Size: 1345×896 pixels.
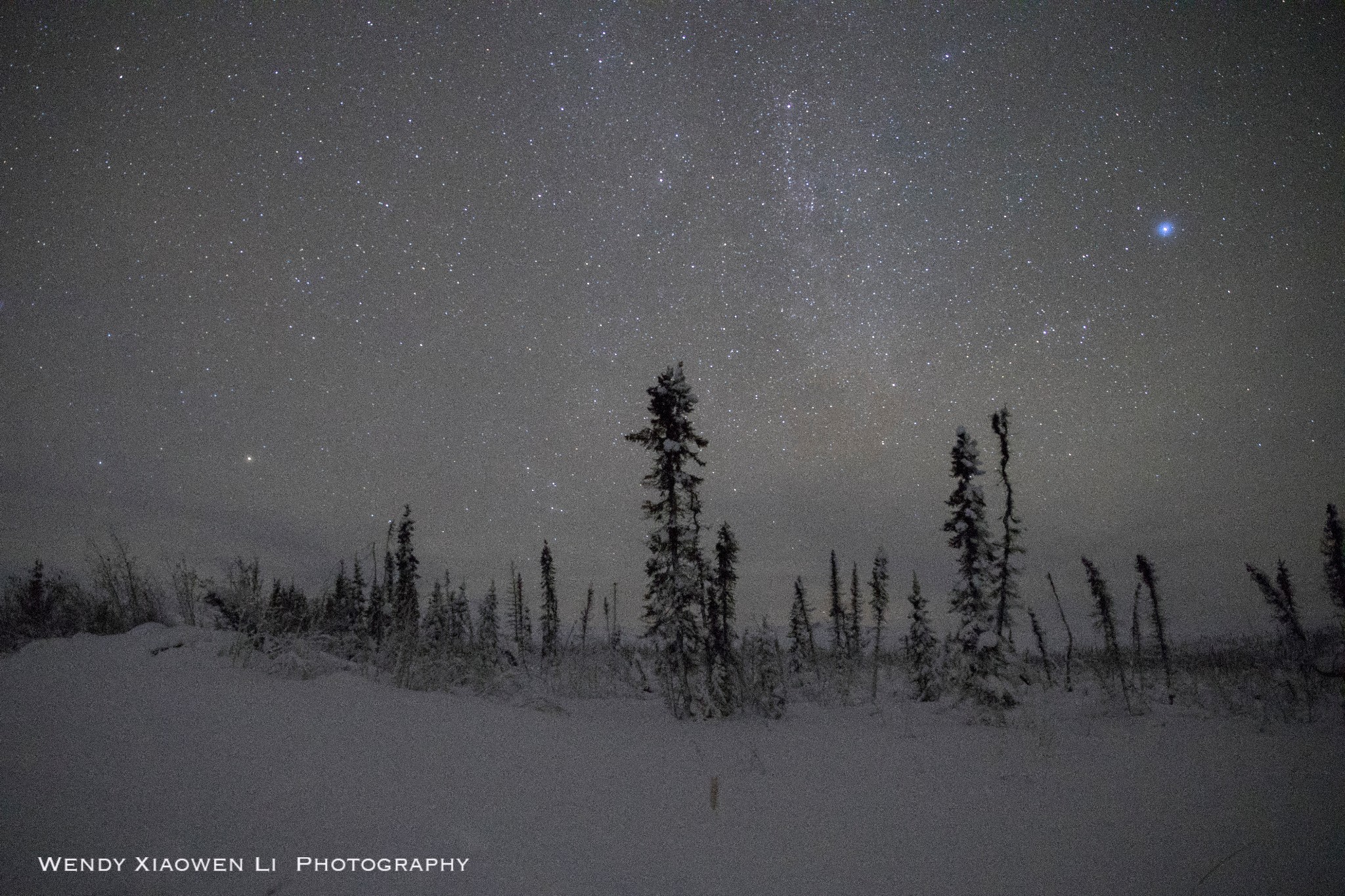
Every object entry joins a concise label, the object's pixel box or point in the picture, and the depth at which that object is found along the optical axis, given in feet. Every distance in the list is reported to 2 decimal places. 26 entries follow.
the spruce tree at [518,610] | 177.03
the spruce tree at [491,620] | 99.51
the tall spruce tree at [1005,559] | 59.11
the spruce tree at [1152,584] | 90.53
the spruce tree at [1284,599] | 88.79
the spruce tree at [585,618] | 72.54
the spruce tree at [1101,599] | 99.55
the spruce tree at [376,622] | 96.24
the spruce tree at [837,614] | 167.46
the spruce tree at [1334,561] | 88.89
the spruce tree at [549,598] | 160.46
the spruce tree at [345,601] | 119.75
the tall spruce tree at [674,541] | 53.42
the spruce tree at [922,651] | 71.05
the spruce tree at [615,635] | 138.82
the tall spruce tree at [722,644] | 51.08
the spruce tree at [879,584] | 165.07
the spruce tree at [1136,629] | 70.59
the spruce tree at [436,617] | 92.58
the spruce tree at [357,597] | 126.82
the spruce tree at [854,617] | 179.22
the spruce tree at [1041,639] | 86.84
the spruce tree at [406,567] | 112.06
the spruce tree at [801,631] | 92.43
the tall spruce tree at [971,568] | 53.57
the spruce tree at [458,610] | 118.01
